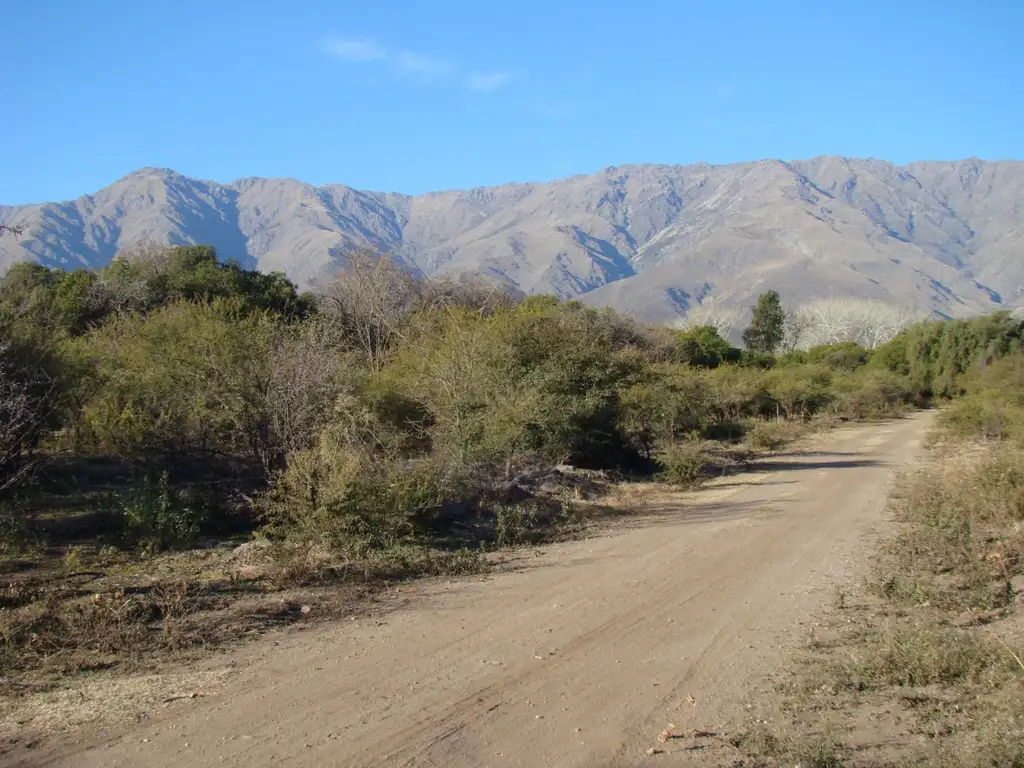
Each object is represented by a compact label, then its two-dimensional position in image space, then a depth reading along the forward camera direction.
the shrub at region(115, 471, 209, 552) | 12.48
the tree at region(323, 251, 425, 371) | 39.75
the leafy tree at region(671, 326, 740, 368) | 58.92
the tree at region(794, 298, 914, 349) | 147.00
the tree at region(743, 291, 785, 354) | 83.62
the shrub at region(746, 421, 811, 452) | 33.16
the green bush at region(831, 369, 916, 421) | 52.47
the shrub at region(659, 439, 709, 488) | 21.47
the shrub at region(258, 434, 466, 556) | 11.66
